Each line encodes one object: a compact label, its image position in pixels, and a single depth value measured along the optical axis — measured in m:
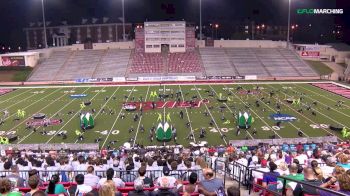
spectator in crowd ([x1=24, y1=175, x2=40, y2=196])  7.60
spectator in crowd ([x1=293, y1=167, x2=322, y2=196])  7.83
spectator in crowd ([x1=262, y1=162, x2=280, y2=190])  9.66
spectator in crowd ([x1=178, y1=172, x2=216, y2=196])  7.40
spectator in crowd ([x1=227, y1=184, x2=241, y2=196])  6.15
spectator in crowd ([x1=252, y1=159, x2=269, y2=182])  11.64
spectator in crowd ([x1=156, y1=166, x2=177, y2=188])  8.49
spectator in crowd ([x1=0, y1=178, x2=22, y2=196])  6.93
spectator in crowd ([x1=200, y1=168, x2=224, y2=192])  7.50
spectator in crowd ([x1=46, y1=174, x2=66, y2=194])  8.37
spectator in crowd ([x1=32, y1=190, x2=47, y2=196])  6.54
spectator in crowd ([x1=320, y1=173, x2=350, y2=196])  6.80
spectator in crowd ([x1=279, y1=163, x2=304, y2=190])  8.76
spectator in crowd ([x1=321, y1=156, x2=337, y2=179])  10.48
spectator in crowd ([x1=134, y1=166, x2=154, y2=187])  9.02
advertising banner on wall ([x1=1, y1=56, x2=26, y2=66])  68.56
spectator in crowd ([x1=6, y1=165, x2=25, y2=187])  9.68
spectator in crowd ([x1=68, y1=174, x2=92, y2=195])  8.52
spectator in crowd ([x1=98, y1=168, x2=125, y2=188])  8.59
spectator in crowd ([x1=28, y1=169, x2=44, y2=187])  8.86
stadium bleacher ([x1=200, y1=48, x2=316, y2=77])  64.81
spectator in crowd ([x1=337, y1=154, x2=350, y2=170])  9.81
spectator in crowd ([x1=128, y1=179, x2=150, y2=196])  7.59
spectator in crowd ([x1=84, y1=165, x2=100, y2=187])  9.56
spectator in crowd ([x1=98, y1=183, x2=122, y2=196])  7.12
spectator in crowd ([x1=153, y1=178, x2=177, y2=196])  7.69
